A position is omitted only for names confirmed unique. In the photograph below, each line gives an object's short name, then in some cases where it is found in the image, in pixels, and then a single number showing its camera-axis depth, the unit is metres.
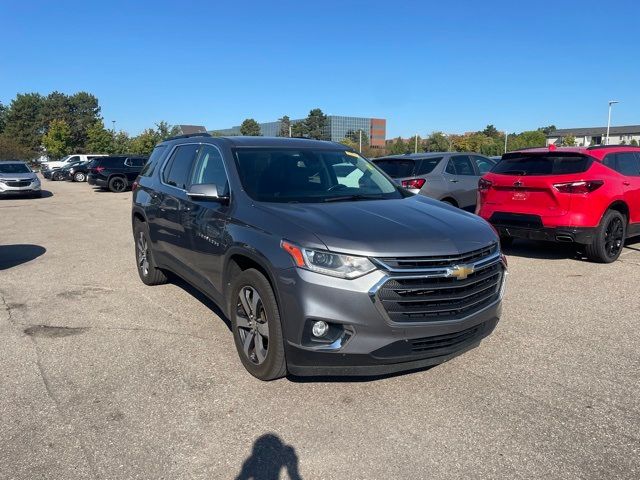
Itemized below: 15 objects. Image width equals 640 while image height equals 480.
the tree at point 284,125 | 87.46
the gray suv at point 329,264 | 3.16
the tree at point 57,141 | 64.50
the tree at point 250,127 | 92.44
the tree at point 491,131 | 101.78
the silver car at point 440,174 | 9.98
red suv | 7.14
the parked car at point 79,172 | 33.03
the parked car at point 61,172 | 34.51
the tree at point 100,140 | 65.81
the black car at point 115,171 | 24.66
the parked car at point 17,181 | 20.55
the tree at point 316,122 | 95.50
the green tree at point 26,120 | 89.00
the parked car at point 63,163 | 36.22
